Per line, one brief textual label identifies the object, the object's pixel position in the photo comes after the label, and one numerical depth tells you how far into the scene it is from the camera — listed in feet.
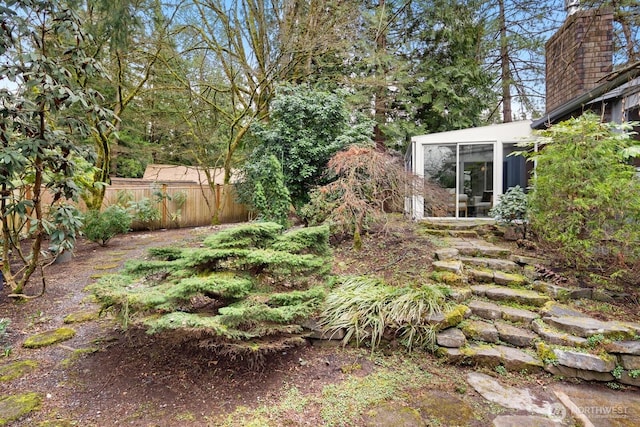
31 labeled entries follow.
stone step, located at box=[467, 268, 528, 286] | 12.76
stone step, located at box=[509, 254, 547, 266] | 13.90
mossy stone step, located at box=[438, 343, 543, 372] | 9.09
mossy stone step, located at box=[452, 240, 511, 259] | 15.23
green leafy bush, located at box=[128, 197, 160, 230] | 26.81
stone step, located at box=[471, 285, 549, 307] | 11.49
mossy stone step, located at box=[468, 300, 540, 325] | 10.69
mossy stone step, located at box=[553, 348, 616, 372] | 8.67
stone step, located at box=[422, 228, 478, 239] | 19.44
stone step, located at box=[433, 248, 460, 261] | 14.75
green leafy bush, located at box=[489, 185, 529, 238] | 17.79
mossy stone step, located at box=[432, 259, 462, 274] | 13.08
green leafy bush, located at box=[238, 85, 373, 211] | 23.73
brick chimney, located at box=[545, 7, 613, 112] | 19.57
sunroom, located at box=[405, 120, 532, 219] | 23.89
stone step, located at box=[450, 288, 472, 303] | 11.47
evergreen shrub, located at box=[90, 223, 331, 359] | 7.74
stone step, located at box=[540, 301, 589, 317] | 10.53
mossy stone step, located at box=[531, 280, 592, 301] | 11.65
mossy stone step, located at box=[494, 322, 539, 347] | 9.77
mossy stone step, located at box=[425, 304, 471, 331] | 10.16
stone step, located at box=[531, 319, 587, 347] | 9.20
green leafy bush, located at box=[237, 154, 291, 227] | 19.45
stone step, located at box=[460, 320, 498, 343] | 10.03
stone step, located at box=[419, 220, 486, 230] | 20.60
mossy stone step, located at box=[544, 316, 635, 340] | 9.23
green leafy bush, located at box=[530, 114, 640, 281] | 11.17
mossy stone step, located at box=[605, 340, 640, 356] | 8.74
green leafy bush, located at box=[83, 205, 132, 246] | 21.06
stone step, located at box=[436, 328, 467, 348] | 9.76
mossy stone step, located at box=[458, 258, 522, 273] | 13.85
